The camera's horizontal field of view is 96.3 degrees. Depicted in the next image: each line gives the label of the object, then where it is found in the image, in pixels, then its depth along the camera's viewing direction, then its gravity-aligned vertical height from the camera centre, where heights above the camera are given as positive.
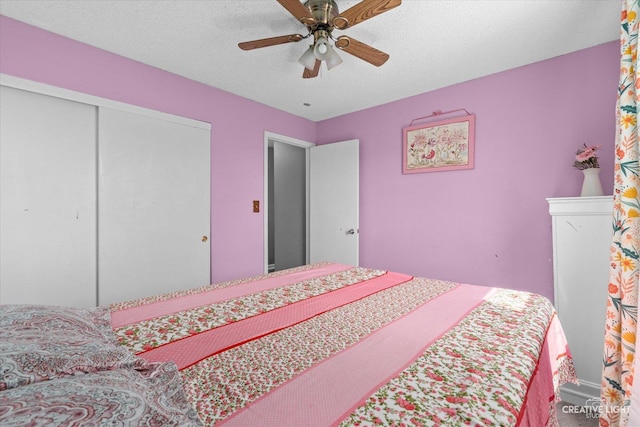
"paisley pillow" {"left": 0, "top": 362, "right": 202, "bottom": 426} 0.45 -0.34
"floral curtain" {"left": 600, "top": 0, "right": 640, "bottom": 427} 1.29 -0.17
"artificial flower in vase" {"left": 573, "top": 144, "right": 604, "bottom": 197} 1.98 +0.29
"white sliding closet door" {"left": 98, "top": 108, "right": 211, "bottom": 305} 2.28 +0.06
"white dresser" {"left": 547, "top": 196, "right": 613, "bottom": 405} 1.83 -0.44
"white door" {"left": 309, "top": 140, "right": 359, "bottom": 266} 3.54 +0.12
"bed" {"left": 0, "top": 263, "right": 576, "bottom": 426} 0.59 -0.48
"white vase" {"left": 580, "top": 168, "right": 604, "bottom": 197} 1.98 +0.20
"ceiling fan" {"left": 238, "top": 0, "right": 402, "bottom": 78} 1.45 +1.03
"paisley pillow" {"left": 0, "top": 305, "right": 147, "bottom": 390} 0.60 -0.34
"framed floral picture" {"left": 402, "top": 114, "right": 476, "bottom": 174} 2.79 +0.69
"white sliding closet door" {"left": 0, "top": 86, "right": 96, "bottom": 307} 1.89 +0.09
